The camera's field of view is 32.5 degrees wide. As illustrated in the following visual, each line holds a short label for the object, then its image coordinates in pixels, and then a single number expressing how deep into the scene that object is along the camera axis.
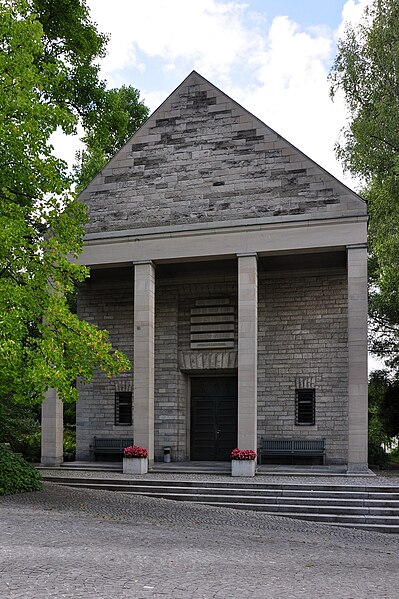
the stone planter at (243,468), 17.06
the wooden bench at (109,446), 21.00
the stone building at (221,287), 18.23
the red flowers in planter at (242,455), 17.12
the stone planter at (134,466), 17.77
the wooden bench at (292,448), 19.52
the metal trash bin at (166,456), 20.55
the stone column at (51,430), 19.45
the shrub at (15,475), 14.33
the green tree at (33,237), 13.14
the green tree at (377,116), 20.56
